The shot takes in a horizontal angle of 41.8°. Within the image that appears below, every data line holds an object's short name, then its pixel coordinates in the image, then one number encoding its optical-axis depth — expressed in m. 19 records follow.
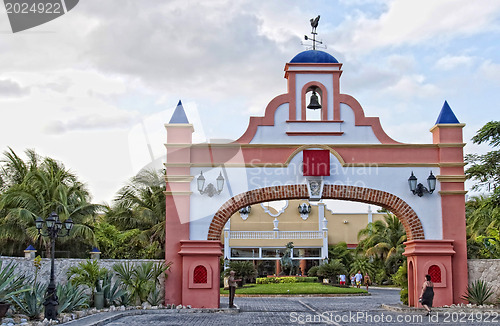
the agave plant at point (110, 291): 17.08
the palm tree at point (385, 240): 39.94
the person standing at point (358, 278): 37.07
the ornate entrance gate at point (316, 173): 18.16
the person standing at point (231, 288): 18.52
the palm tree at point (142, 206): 32.03
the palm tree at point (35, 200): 24.62
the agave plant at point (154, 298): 17.70
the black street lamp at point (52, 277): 13.63
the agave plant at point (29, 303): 13.88
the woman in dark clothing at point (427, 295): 16.48
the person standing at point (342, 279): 36.69
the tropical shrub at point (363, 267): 39.88
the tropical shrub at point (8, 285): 12.58
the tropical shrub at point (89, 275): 17.06
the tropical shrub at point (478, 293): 17.62
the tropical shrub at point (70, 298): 14.85
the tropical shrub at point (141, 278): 17.64
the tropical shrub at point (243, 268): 35.22
